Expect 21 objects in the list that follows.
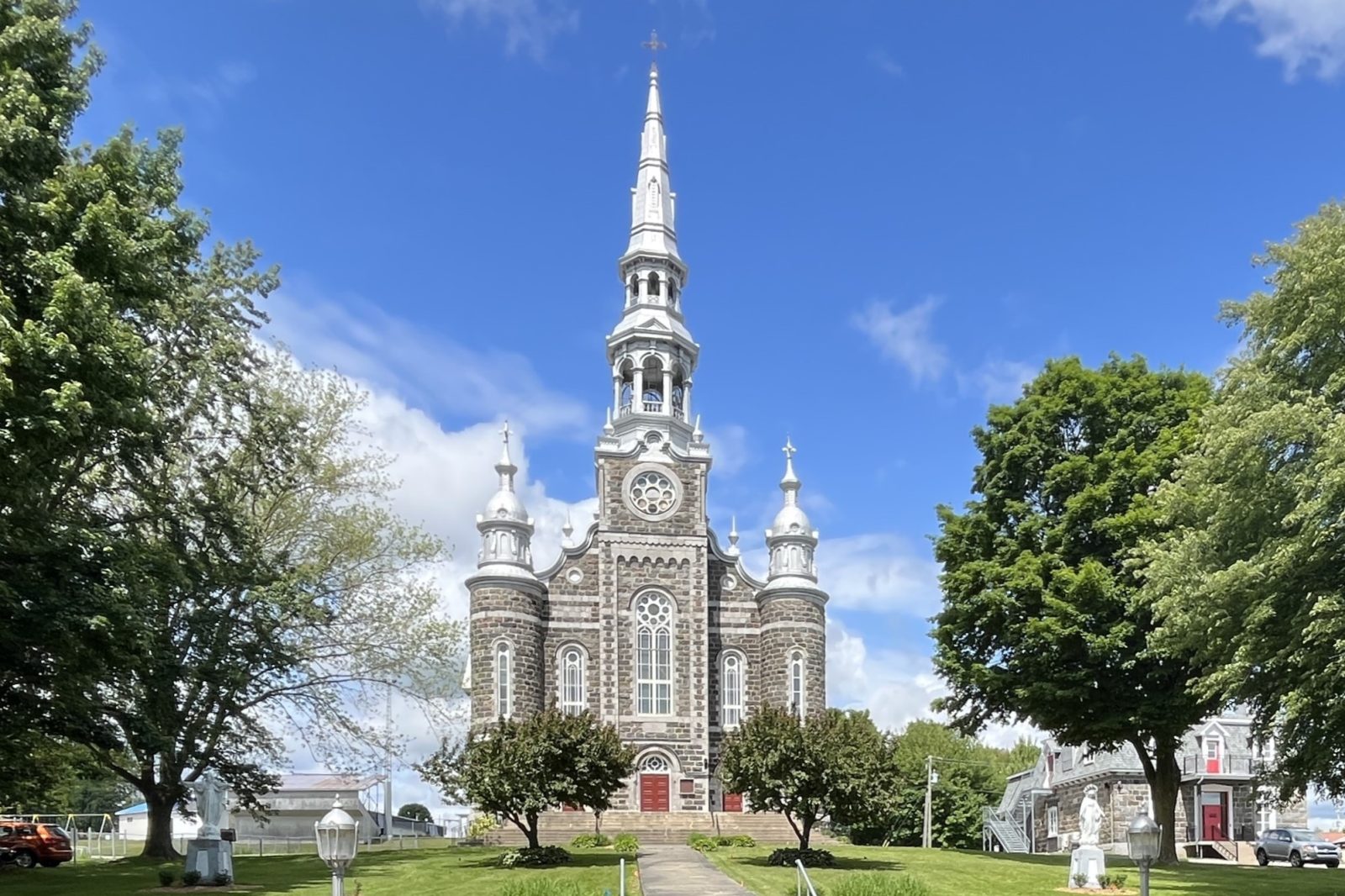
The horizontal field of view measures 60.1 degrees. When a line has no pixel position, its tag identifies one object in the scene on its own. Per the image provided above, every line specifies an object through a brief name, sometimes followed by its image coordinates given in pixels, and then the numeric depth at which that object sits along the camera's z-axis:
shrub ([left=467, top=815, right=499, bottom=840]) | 42.25
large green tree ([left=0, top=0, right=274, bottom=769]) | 17.89
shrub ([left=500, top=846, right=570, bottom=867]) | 29.19
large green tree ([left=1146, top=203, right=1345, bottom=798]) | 19.61
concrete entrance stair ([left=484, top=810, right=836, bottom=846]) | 43.28
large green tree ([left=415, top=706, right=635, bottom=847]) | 29.92
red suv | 34.78
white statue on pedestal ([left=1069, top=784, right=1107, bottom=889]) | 23.25
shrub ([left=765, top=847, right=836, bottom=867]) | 28.22
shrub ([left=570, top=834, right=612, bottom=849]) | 38.81
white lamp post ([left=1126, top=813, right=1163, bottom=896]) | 14.23
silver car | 37.22
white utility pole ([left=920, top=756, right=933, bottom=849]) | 51.25
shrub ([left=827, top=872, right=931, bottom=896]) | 18.06
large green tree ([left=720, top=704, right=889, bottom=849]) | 29.17
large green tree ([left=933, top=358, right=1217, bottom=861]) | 29.33
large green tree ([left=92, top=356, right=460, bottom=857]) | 27.44
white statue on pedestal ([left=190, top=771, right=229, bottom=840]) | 26.16
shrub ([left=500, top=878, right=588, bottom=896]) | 18.20
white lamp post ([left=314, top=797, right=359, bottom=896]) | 13.23
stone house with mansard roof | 45.06
